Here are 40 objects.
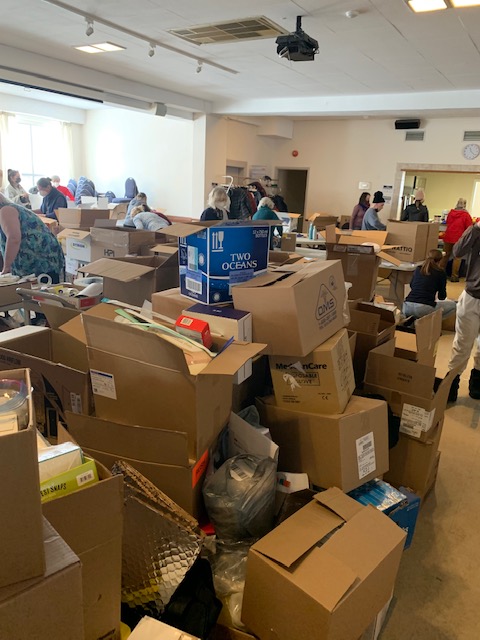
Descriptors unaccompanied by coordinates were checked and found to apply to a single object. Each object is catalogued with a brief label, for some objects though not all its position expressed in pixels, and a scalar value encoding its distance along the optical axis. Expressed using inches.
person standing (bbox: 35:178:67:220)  250.3
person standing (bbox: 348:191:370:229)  329.0
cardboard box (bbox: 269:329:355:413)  73.6
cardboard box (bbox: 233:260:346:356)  71.0
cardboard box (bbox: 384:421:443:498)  92.0
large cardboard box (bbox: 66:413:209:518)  58.5
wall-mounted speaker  363.3
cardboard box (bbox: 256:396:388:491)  71.5
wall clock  350.0
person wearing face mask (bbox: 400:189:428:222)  343.3
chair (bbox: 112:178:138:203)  413.7
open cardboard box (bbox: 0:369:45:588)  28.6
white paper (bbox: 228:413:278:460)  68.9
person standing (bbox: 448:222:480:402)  139.8
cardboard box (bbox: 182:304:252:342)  71.9
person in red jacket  343.3
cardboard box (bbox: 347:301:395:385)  99.1
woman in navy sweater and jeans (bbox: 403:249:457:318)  167.6
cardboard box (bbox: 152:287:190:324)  83.1
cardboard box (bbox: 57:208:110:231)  195.8
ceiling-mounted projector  162.6
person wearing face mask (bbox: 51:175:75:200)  385.1
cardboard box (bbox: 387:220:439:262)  208.4
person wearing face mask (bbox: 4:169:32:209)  284.5
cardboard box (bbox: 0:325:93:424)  72.2
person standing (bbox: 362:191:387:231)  283.9
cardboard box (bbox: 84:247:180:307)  111.8
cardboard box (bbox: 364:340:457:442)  89.3
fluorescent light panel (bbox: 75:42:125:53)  212.8
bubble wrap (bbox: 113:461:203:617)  54.2
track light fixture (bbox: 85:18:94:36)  177.3
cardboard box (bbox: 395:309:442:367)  108.0
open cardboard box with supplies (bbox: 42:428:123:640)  40.2
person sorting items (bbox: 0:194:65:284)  134.3
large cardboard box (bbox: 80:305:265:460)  59.2
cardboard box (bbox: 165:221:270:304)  78.1
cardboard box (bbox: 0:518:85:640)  29.5
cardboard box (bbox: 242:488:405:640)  50.5
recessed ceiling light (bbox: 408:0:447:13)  144.7
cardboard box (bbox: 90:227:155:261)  146.8
